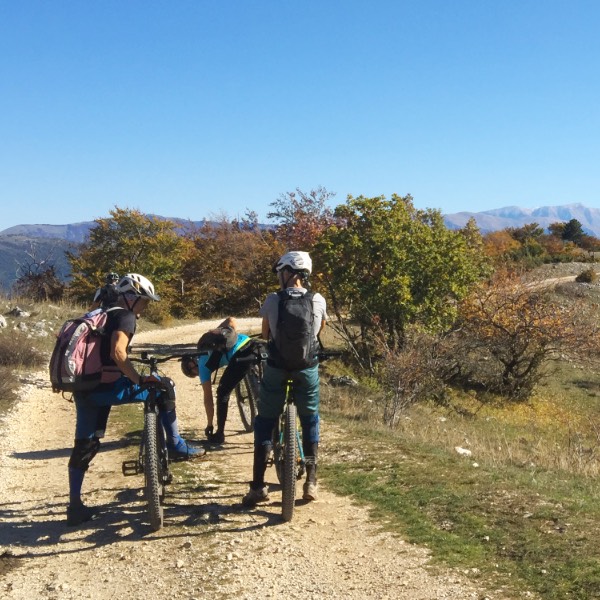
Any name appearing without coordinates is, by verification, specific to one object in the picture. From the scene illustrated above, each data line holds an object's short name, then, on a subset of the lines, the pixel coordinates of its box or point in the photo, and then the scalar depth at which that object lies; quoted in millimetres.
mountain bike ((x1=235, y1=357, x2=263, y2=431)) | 7248
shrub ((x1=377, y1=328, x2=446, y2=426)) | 11758
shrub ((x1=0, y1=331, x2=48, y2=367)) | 13724
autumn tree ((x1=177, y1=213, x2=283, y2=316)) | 32531
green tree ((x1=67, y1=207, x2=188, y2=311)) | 31438
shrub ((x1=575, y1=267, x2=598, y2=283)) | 40844
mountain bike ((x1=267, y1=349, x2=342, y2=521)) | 4938
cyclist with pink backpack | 5102
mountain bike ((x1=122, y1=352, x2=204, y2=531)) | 4848
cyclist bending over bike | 7074
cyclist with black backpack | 4871
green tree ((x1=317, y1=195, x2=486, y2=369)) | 16609
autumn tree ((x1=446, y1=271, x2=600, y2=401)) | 19516
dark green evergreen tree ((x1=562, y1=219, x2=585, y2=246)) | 69812
